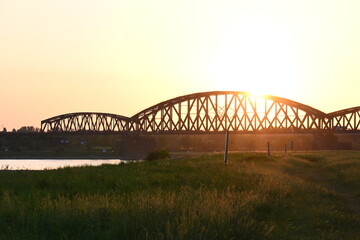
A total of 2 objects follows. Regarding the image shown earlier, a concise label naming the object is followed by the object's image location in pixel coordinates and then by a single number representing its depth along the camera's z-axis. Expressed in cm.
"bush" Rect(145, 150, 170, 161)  6625
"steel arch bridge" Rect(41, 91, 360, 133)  17062
